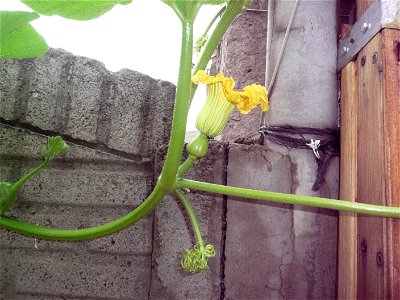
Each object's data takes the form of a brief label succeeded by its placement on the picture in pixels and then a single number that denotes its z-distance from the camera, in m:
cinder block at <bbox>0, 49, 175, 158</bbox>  1.31
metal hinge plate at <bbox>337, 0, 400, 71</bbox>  1.14
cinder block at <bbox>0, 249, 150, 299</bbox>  1.27
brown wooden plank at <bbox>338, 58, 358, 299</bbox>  1.21
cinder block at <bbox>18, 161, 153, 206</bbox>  1.29
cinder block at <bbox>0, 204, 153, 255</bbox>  1.28
